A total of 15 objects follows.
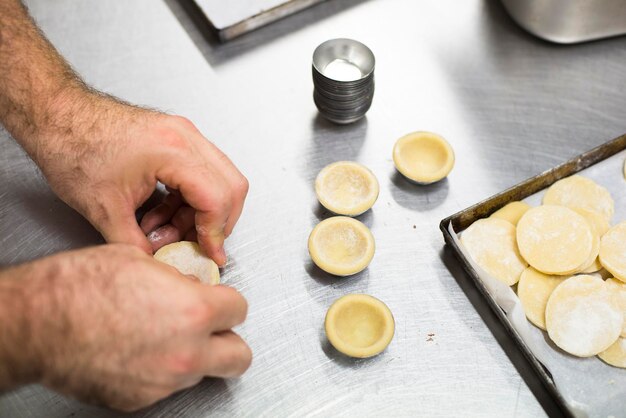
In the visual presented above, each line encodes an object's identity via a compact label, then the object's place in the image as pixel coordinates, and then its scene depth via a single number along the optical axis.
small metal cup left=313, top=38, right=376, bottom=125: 0.78
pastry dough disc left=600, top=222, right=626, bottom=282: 0.72
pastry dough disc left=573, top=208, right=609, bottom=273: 0.73
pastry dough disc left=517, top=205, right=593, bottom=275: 0.73
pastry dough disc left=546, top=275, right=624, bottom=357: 0.70
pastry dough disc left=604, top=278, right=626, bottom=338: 0.71
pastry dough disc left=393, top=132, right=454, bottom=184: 0.77
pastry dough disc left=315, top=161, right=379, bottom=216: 0.76
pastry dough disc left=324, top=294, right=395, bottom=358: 0.69
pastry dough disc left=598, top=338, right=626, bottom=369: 0.70
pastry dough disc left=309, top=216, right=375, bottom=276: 0.72
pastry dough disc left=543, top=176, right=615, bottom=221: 0.76
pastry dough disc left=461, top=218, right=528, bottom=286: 0.73
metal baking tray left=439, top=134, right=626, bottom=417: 0.68
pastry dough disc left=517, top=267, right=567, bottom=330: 0.72
